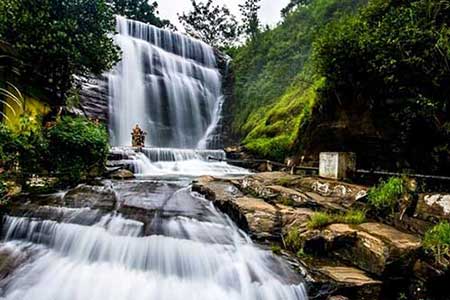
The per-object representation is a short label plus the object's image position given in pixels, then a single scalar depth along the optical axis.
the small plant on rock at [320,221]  4.56
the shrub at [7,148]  6.02
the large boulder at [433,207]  4.16
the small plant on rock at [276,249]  4.36
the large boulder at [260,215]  4.80
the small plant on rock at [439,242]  3.56
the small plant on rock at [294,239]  4.44
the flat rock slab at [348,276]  3.55
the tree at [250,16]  25.83
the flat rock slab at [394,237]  3.72
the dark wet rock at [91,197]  5.86
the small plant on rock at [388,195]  4.82
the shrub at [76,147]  7.61
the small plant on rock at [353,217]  4.64
